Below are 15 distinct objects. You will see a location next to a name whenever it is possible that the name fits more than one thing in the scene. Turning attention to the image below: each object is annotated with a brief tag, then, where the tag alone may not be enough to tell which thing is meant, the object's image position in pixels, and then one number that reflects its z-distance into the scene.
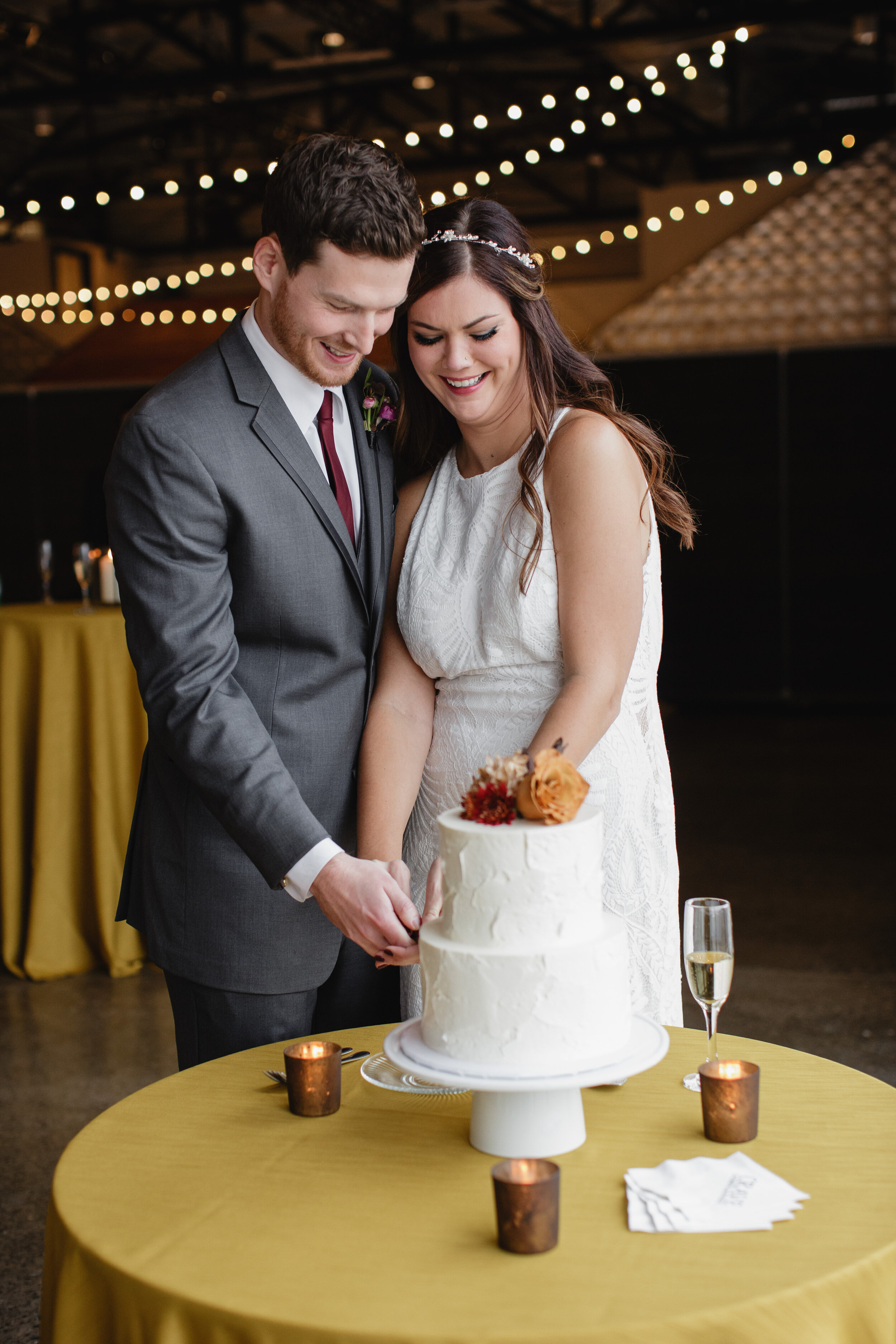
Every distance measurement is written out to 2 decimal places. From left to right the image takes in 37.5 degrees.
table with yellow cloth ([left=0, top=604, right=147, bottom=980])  4.39
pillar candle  5.11
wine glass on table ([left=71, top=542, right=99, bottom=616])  4.86
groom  1.78
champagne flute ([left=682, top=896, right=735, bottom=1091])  1.53
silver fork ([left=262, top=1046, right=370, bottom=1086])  1.62
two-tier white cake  1.30
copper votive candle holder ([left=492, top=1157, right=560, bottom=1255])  1.16
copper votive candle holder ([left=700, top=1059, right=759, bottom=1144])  1.40
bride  2.00
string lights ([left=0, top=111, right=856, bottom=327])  10.86
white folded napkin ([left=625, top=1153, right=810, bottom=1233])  1.22
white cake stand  1.34
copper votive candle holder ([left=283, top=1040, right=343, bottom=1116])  1.50
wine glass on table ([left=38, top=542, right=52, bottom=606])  5.25
